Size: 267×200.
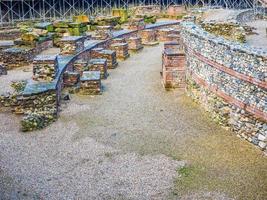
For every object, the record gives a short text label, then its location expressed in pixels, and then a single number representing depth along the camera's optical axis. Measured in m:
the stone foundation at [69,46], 10.84
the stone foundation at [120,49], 12.69
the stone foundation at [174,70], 8.97
